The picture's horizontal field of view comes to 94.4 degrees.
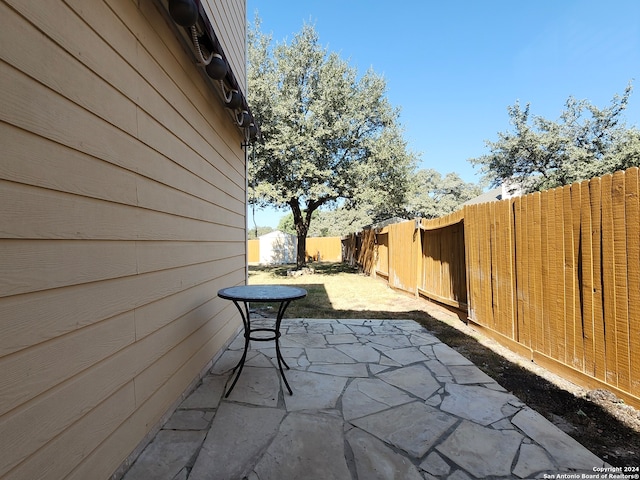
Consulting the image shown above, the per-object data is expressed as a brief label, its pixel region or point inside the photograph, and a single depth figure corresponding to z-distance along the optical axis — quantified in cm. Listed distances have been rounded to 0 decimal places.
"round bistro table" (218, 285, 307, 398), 211
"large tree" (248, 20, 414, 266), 958
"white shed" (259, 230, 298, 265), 1842
